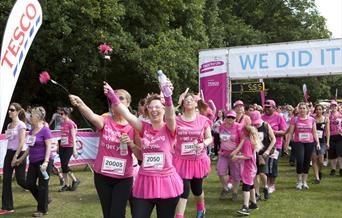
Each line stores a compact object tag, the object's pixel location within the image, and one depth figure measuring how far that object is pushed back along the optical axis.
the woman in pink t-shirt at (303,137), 9.84
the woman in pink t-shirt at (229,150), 8.24
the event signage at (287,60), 14.05
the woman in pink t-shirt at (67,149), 10.16
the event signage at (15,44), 4.46
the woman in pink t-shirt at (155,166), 4.46
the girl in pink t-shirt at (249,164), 7.78
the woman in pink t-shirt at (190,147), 6.35
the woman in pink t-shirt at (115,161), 4.92
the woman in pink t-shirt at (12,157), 8.04
